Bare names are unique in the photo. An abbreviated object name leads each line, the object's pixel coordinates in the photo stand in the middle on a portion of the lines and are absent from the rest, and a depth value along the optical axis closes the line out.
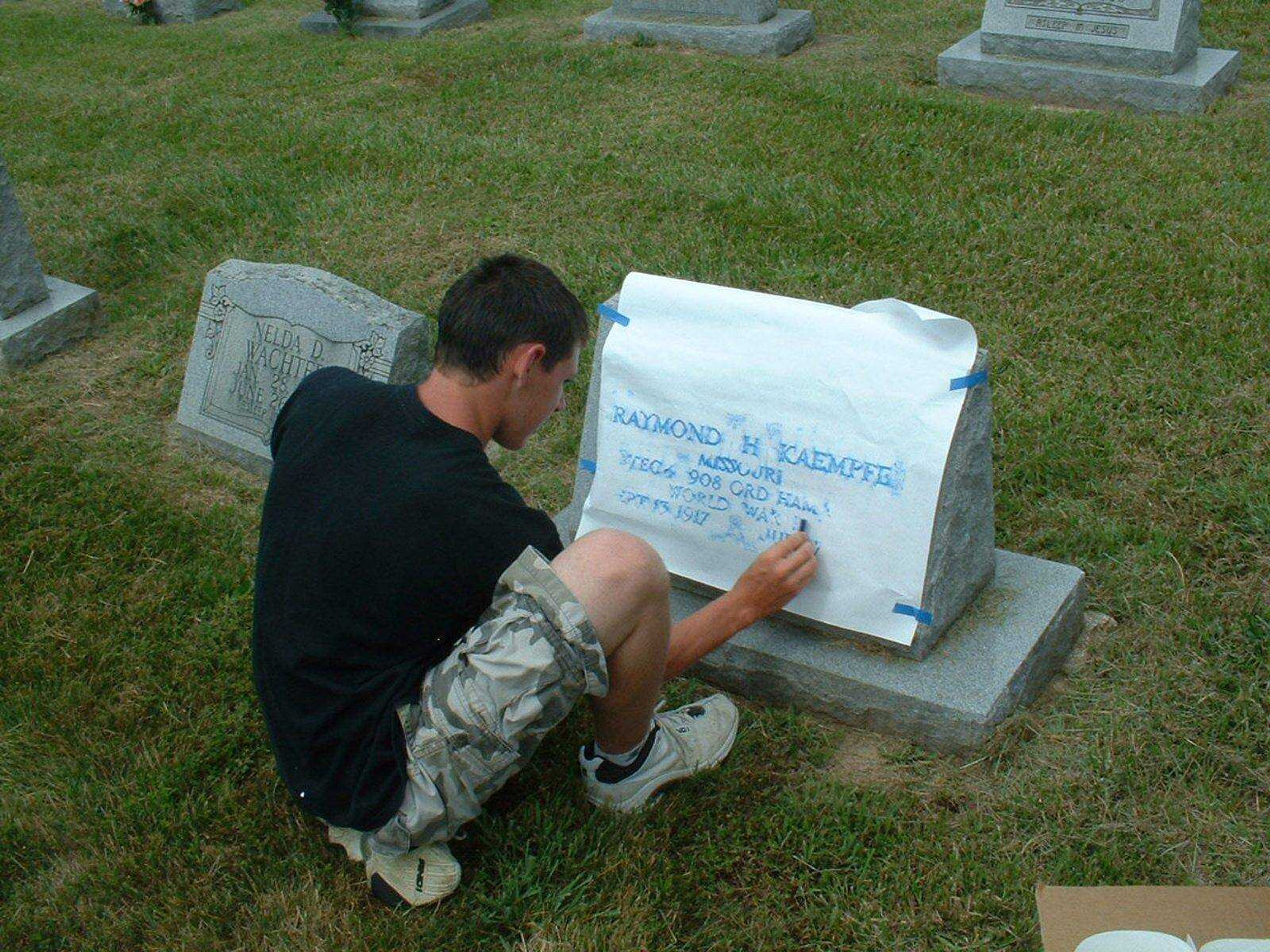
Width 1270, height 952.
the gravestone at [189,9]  9.98
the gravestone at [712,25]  7.30
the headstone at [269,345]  3.76
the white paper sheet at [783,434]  2.55
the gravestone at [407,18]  8.57
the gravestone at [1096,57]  6.00
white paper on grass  1.73
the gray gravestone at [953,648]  2.60
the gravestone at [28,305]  4.80
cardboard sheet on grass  1.90
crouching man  2.20
